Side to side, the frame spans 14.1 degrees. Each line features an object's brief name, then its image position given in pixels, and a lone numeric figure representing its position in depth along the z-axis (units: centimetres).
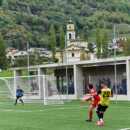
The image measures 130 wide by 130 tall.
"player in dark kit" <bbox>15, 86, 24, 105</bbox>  4213
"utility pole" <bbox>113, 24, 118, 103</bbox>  4853
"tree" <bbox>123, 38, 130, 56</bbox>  11151
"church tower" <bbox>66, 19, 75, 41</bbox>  13585
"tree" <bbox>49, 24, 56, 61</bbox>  13595
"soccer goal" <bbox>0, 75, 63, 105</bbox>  4554
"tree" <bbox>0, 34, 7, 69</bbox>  13125
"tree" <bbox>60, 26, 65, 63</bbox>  12652
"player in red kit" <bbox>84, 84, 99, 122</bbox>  2178
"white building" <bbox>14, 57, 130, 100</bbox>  4841
